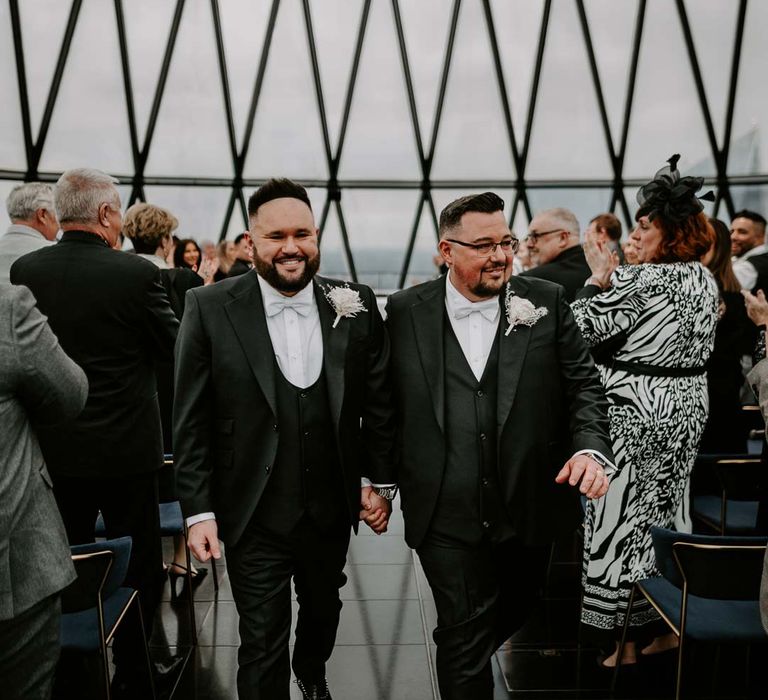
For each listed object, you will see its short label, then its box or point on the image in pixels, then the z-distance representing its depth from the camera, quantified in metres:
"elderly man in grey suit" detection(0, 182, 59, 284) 3.22
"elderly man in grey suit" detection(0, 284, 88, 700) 1.62
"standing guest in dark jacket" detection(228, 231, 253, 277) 6.11
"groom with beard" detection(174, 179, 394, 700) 2.20
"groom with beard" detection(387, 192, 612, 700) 2.20
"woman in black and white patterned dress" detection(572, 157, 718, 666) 2.83
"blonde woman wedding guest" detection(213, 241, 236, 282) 7.41
